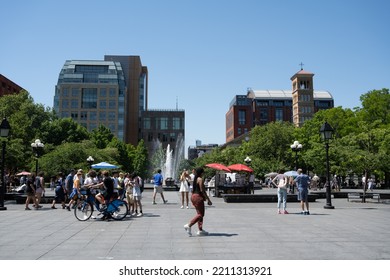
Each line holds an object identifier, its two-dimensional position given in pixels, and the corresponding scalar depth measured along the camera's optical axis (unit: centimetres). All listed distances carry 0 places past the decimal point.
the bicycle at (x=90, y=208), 1259
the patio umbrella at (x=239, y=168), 2756
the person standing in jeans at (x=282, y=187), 1474
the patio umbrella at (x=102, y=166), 2595
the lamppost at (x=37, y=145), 2370
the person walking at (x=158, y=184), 1903
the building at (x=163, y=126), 12731
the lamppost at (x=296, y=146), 2776
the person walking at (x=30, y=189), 1658
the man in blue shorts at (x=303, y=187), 1477
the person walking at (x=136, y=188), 1388
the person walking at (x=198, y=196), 910
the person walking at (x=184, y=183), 1719
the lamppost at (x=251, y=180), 2713
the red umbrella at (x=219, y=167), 2711
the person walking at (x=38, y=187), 1702
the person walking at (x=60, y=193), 1758
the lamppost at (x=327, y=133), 1748
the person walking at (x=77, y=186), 1436
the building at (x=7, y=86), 7352
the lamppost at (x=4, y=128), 1712
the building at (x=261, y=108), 13625
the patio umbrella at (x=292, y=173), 2259
